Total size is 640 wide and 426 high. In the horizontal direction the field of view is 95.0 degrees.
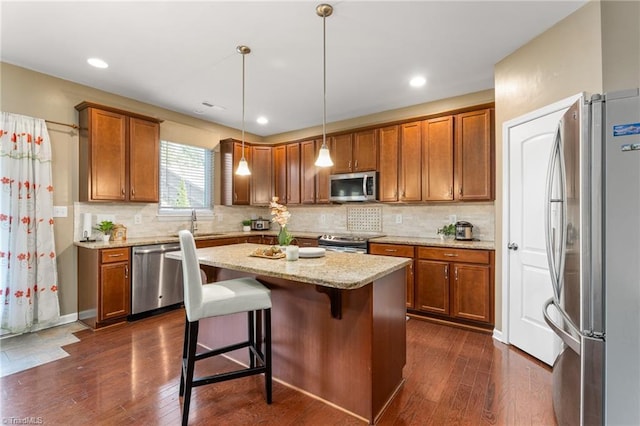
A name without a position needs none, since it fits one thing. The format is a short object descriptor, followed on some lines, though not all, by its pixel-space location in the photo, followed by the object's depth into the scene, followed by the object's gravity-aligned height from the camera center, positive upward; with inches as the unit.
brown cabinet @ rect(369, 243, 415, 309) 140.6 -19.9
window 171.6 +21.9
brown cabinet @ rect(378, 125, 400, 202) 159.0 +26.7
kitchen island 68.9 -29.8
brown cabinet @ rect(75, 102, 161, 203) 132.6 +28.0
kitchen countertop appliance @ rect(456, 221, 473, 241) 140.5 -9.0
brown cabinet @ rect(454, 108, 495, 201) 131.0 +25.8
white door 97.1 -6.9
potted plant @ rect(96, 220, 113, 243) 137.2 -7.6
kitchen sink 173.2 -13.8
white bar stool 68.9 -22.8
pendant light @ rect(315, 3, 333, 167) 85.1 +59.4
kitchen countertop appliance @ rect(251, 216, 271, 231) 215.8 -8.8
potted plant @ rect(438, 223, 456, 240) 148.0 -9.9
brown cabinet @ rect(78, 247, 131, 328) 125.9 -32.5
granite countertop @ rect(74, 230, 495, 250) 126.2 -13.9
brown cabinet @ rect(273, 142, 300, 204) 200.4 +27.8
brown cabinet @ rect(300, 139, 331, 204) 186.2 +23.1
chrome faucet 179.1 -5.9
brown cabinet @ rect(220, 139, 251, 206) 195.2 +23.9
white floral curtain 114.5 -6.1
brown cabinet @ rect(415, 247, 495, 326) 121.6 -31.3
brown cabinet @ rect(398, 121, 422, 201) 151.3 +26.2
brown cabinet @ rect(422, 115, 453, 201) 142.0 +26.6
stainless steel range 152.1 -16.5
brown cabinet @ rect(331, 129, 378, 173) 167.0 +36.0
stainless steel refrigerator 49.5 -8.2
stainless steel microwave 163.9 +15.0
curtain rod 128.4 +39.8
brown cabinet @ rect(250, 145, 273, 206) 207.4 +27.2
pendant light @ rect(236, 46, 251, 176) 108.5 +17.9
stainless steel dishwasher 136.4 -32.7
